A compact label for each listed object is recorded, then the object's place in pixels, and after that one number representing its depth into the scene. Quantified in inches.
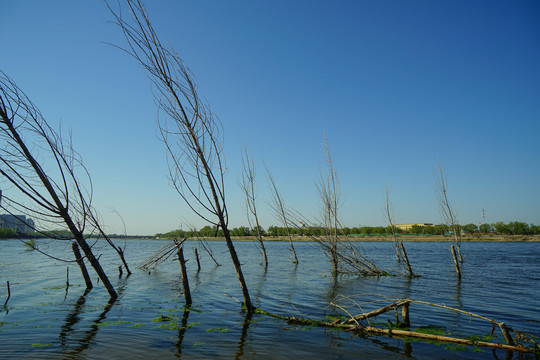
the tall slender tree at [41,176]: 268.1
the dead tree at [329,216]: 657.6
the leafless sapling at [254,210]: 868.9
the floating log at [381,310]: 255.0
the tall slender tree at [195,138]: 276.2
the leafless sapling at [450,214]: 813.1
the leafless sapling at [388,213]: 802.2
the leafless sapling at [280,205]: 663.7
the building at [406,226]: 5420.8
